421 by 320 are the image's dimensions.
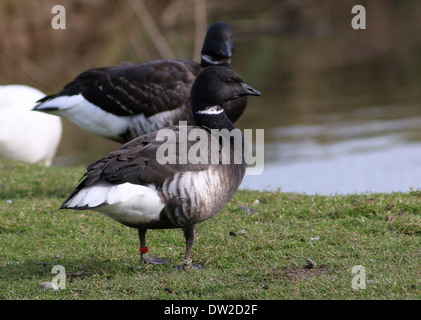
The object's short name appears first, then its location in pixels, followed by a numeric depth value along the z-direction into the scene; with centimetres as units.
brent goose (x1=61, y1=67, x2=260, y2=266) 506
